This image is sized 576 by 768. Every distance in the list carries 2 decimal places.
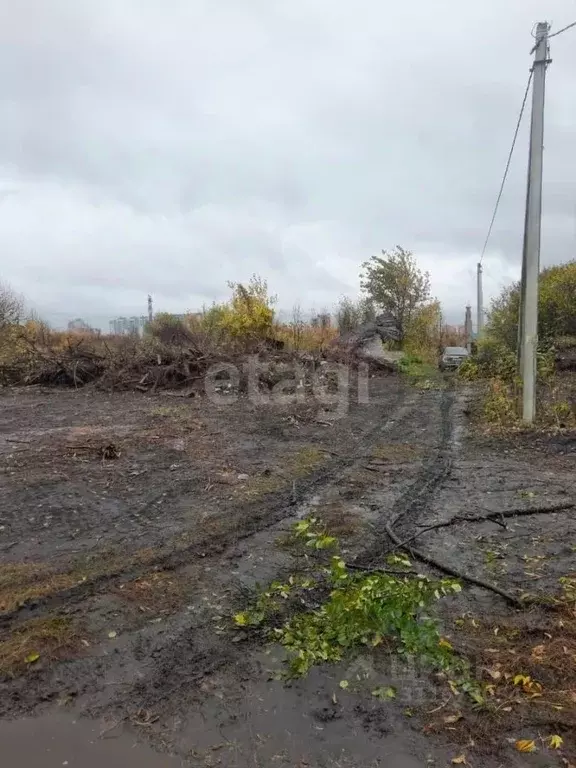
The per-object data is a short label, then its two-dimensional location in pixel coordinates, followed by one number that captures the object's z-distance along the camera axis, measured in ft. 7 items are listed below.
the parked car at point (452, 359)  80.02
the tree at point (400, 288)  103.65
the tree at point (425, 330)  95.91
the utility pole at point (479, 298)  95.93
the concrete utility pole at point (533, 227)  27.96
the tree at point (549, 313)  55.88
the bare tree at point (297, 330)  68.64
